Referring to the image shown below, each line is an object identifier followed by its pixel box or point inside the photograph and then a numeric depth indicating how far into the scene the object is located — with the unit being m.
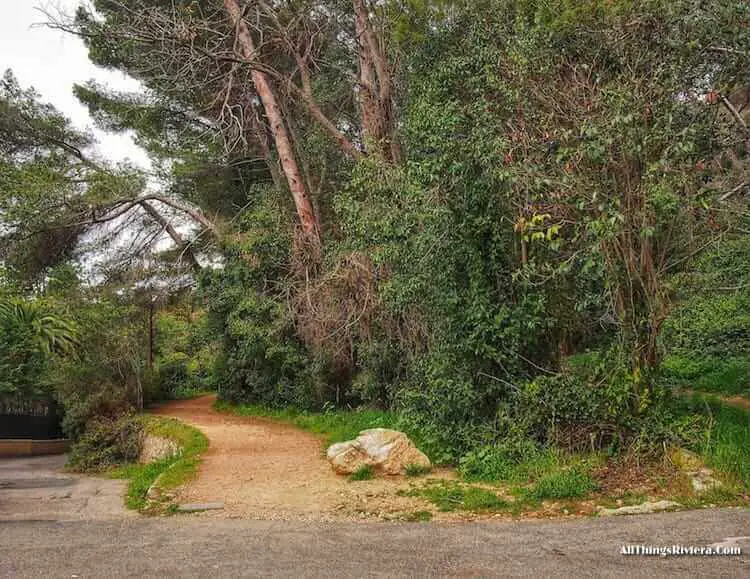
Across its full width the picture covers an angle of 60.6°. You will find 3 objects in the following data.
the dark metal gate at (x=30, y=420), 15.83
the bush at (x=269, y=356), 16.89
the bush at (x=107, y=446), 12.68
